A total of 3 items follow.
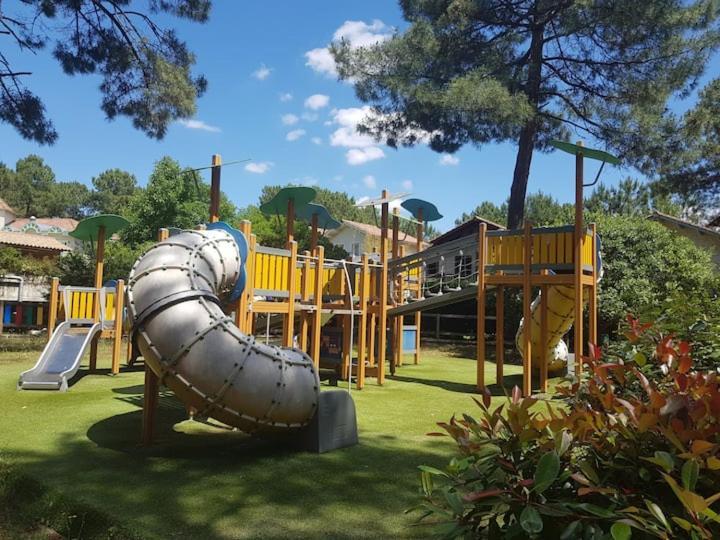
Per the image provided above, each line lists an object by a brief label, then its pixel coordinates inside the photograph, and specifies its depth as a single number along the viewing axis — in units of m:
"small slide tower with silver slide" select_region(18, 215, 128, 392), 10.47
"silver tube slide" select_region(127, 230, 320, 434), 5.49
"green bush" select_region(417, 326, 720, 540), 1.58
